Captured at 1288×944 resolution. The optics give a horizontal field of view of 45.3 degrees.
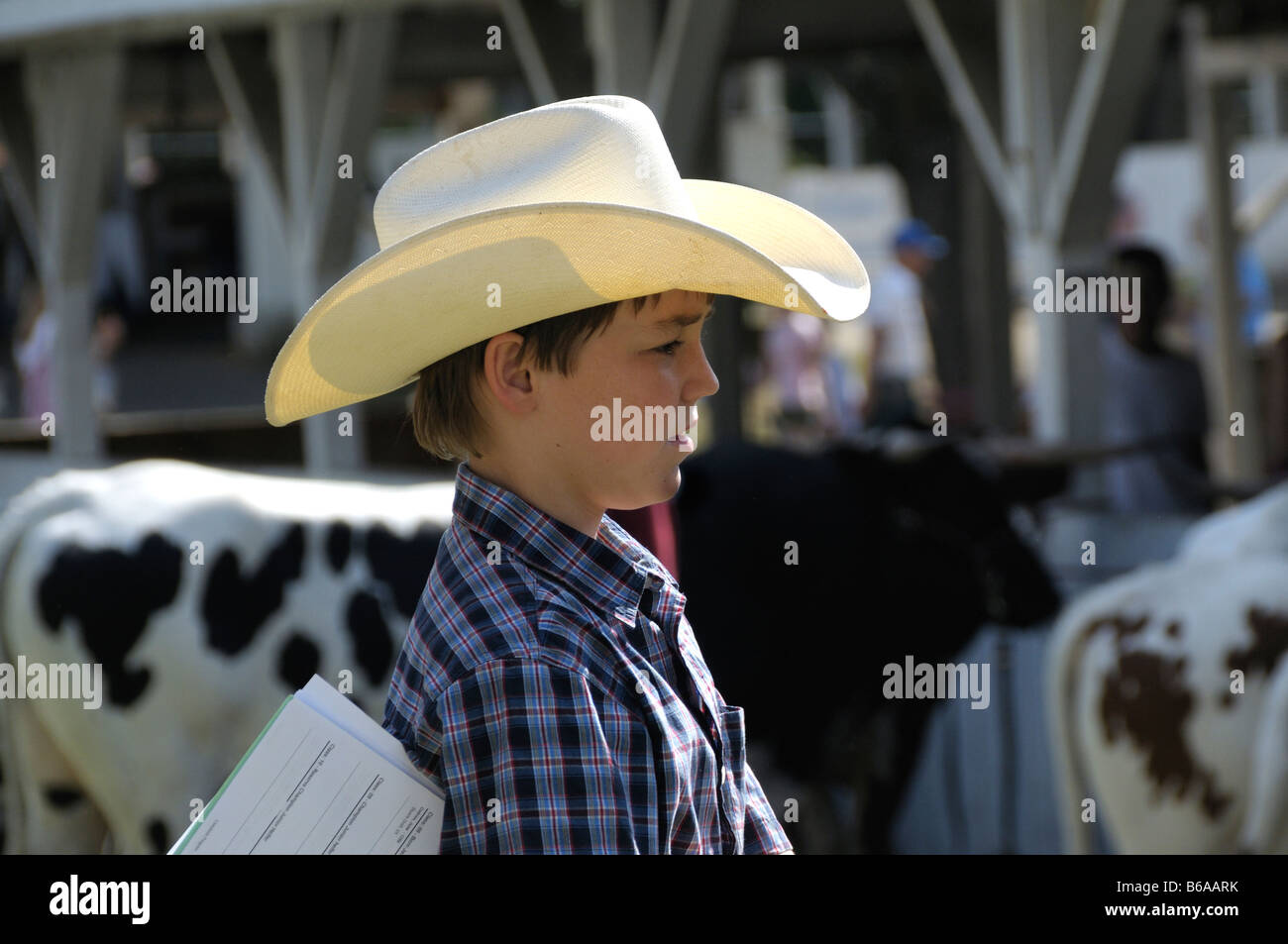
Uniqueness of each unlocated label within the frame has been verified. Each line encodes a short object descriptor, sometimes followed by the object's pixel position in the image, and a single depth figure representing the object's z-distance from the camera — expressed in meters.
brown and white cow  3.25
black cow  4.00
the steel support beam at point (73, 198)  6.37
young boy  1.10
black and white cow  3.11
